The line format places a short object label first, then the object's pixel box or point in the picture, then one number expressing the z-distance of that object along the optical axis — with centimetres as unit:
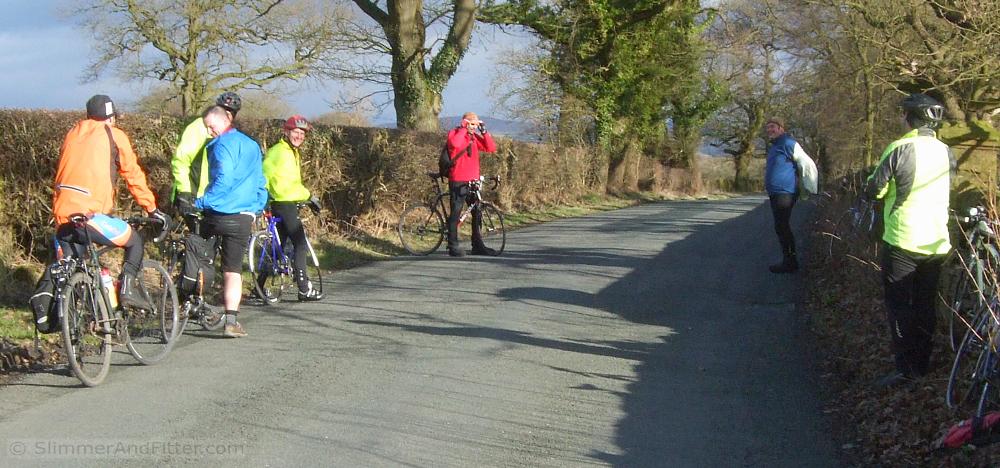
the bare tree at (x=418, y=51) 2258
